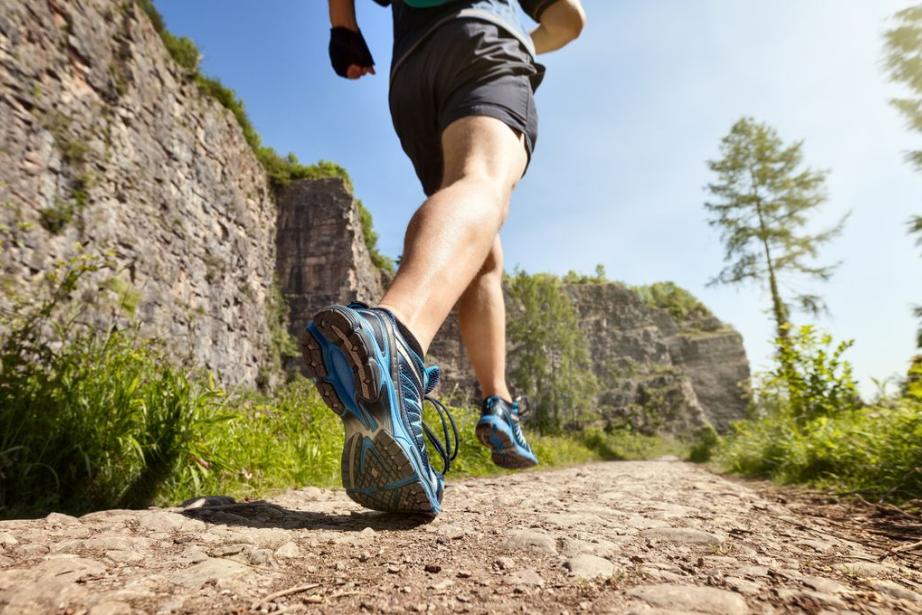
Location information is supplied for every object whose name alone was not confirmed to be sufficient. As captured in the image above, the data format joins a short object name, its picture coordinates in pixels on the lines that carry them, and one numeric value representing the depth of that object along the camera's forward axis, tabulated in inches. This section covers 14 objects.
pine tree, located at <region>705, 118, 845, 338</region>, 583.2
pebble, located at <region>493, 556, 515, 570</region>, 31.2
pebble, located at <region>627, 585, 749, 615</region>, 23.9
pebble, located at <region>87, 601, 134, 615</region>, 22.7
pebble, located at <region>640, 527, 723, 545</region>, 37.6
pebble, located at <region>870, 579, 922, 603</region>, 27.0
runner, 39.3
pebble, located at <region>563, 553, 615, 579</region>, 29.6
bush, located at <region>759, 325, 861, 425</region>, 171.6
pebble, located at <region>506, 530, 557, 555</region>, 35.5
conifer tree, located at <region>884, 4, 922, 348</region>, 414.9
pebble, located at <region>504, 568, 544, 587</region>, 28.2
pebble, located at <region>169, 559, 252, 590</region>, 27.0
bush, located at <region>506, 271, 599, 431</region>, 639.1
